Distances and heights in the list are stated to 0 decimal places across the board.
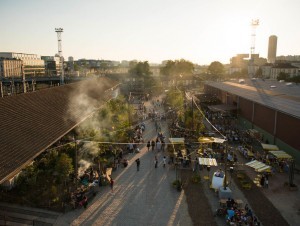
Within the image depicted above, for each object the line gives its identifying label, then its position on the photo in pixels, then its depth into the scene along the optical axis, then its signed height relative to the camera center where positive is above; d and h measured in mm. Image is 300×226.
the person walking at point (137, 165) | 20016 -6764
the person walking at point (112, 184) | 16781 -6873
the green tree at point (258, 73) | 112600 -565
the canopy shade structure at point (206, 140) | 21828 -5534
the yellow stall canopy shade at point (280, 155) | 20016 -5972
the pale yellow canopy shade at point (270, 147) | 22391 -6008
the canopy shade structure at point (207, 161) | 19000 -6222
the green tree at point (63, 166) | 15586 -5452
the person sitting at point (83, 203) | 14797 -7030
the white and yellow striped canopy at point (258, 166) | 17984 -6121
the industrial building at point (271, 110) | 22297 -3821
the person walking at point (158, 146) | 24402 -6585
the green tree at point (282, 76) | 80625 -1166
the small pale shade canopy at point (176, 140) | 23828 -5961
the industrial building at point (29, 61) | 120338 +3059
